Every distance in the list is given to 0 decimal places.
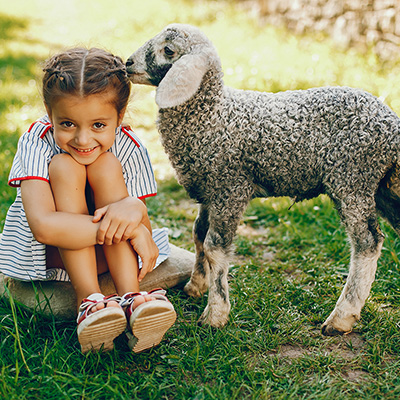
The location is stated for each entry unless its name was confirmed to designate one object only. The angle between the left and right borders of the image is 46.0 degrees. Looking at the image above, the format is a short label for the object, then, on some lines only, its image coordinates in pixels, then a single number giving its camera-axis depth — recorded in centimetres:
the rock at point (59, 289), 242
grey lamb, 225
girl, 210
